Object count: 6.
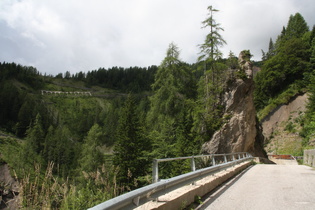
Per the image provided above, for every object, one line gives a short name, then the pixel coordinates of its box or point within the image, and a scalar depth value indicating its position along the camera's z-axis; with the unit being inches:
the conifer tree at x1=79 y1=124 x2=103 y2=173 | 1868.7
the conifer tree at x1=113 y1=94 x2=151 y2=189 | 1173.2
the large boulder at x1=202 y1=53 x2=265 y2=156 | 960.3
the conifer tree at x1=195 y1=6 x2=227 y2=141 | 997.2
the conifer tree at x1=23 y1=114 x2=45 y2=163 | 2875.0
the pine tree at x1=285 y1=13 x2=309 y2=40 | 2662.4
